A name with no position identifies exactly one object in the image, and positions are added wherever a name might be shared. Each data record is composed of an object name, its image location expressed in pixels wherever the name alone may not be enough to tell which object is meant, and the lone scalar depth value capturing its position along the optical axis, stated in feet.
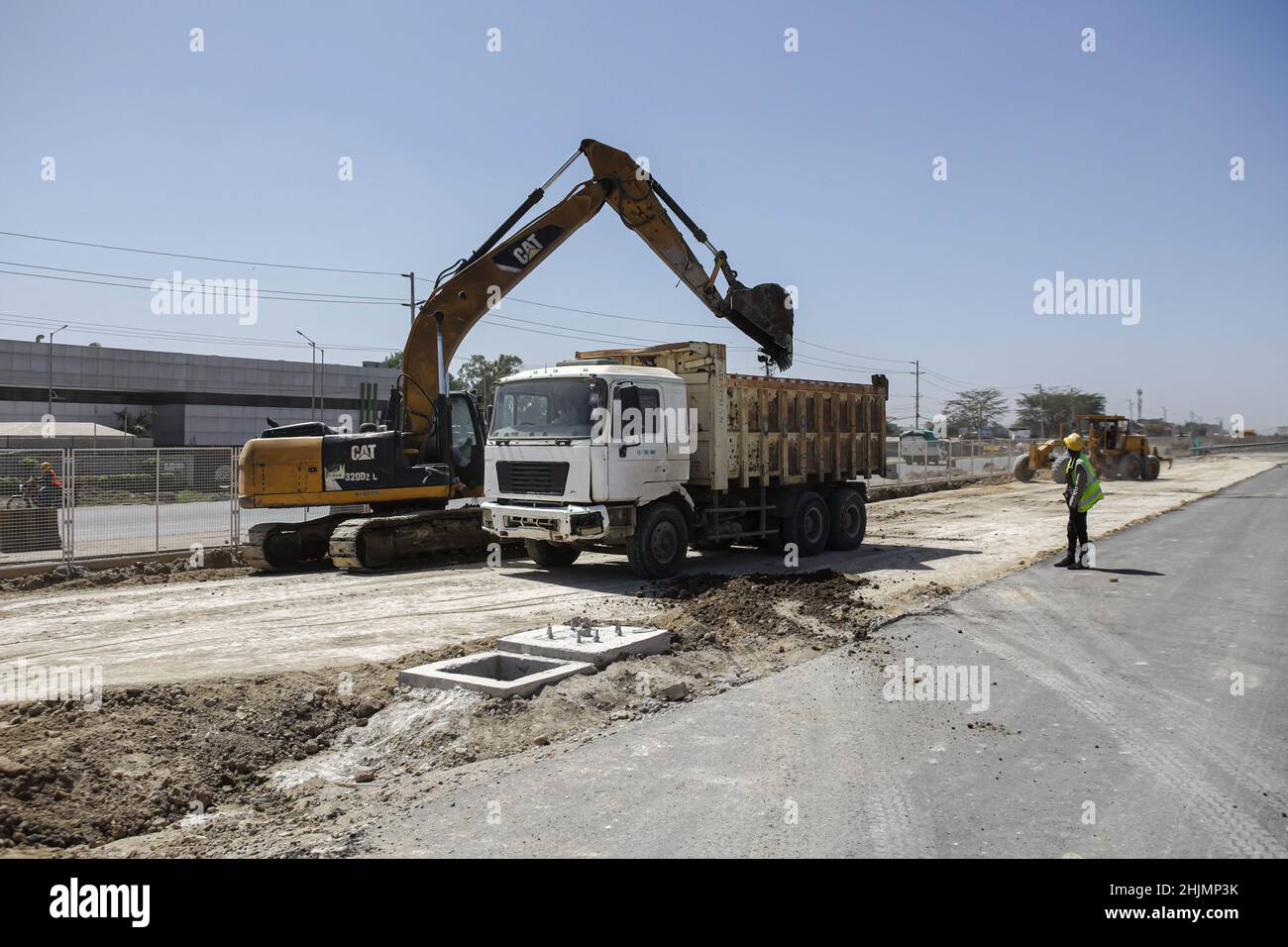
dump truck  43.39
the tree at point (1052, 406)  390.42
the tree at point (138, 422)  185.00
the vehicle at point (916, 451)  146.10
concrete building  183.73
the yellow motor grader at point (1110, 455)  131.75
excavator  47.44
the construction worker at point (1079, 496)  47.47
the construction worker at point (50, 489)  48.88
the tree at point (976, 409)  395.55
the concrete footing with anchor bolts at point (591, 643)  27.17
